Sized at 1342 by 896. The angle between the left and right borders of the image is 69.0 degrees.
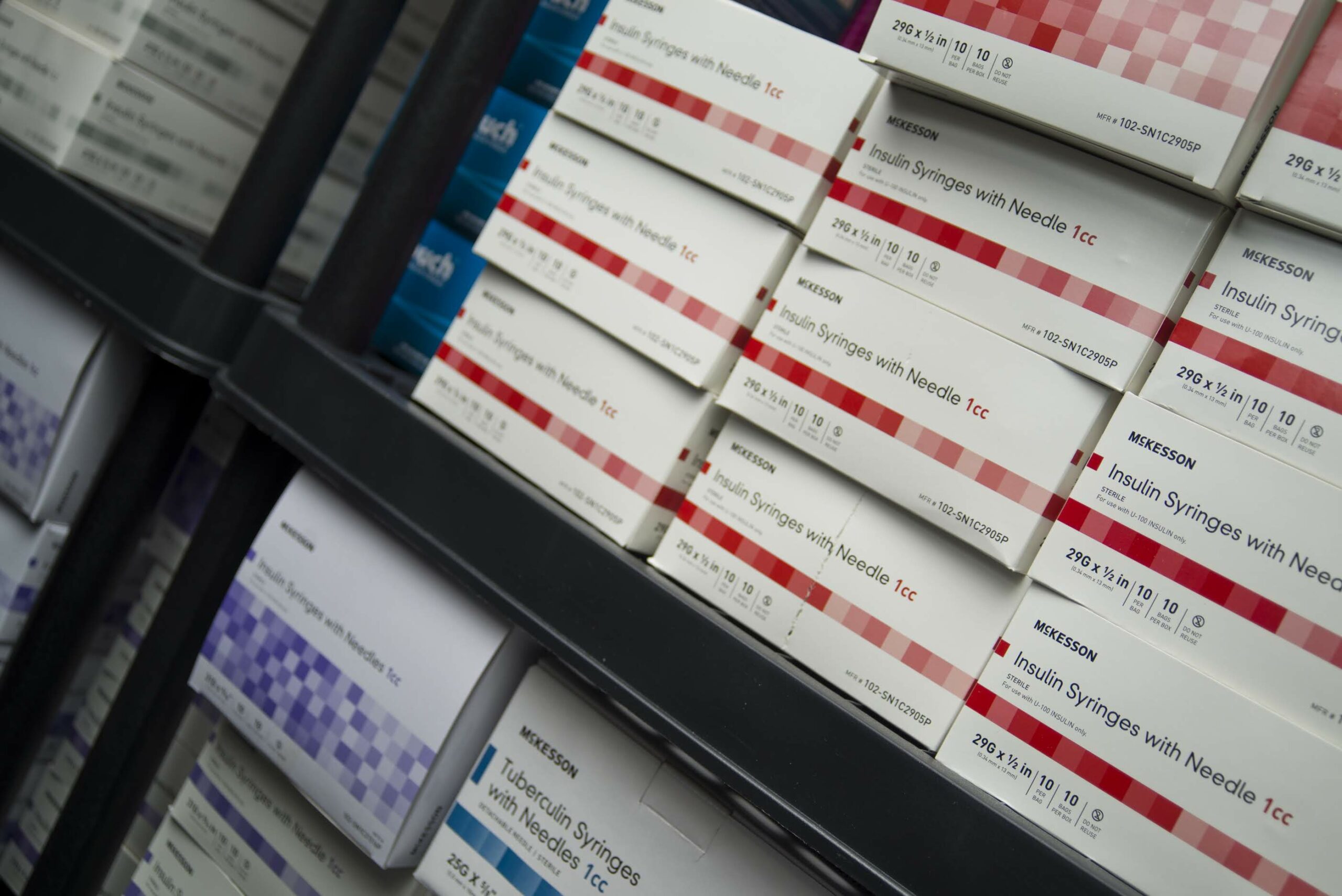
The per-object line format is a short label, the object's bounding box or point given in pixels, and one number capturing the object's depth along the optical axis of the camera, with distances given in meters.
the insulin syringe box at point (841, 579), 0.80
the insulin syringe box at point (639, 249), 0.95
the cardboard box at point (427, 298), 1.23
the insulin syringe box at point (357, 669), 1.02
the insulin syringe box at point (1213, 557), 0.68
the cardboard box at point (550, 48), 1.20
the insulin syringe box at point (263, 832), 1.09
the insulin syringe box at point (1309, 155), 0.70
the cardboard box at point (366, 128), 1.45
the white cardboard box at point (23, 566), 1.36
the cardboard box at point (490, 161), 1.22
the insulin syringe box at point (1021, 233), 0.77
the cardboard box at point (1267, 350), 0.70
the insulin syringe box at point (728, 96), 0.93
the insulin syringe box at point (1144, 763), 0.66
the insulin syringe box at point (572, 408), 0.96
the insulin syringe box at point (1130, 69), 0.71
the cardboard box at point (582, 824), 0.88
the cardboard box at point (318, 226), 1.47
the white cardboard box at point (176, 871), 1.16
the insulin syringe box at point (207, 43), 1.29
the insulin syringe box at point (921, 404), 0.79
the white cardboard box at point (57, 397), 1.31
